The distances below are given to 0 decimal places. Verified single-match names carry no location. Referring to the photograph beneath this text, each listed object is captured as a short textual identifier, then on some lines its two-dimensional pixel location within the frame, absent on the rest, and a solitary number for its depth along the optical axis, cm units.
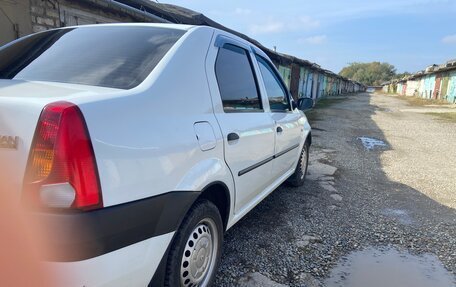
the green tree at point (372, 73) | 12656
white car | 149
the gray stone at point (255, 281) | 278
